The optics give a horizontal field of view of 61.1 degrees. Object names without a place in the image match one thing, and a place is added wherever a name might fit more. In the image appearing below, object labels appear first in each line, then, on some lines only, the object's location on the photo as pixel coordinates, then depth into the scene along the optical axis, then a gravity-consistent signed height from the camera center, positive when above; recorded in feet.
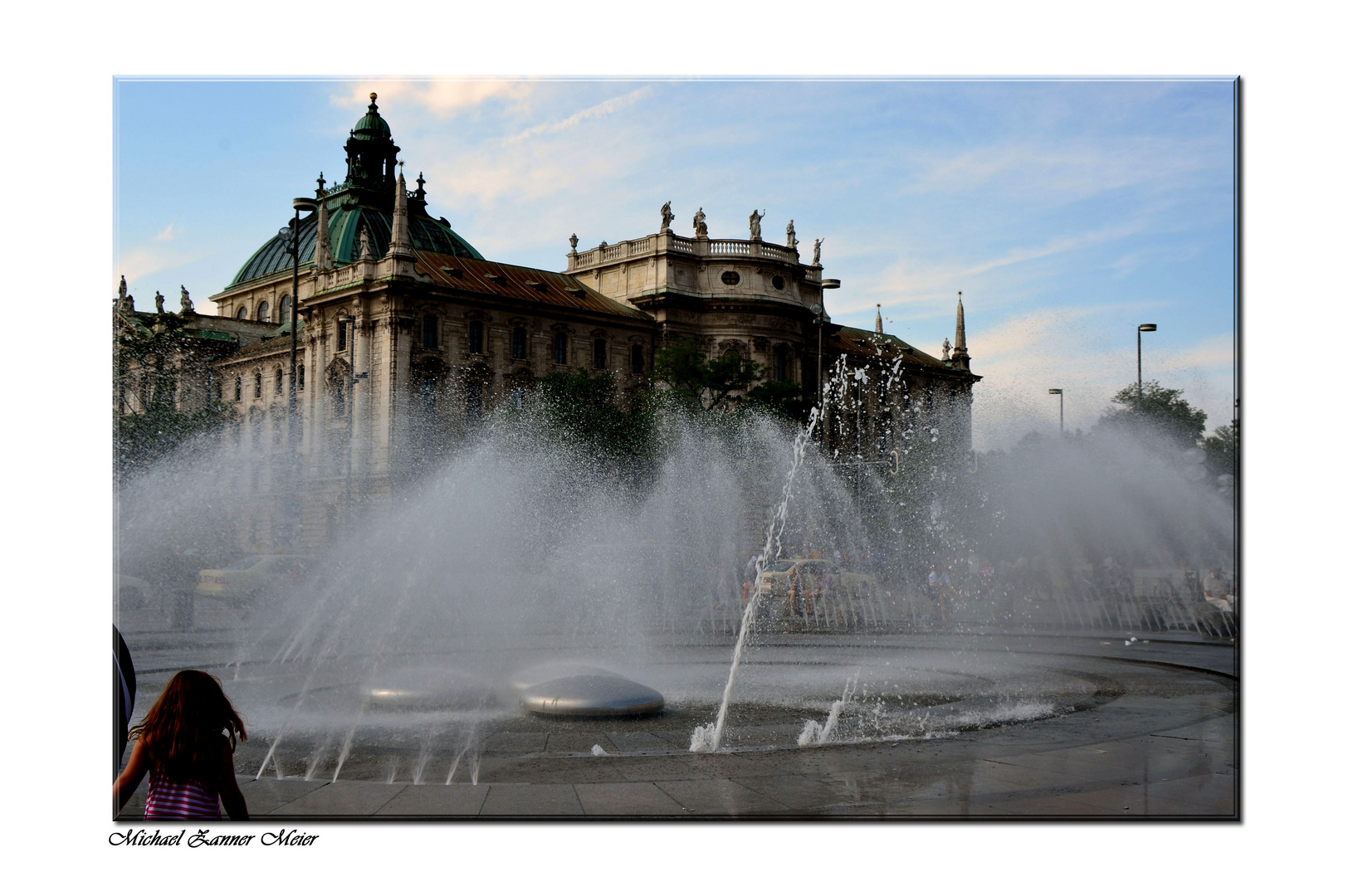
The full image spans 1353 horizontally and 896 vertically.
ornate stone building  162.71 +18.61
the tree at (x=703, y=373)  179.42 +11.97
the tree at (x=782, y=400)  170.40 +7.67
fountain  36.19 -8.84
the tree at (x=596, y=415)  140.67 +4.58
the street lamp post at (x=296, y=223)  89.83 +18.95
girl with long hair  17.10 -4.61
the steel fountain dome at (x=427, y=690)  39.46 -8.82
